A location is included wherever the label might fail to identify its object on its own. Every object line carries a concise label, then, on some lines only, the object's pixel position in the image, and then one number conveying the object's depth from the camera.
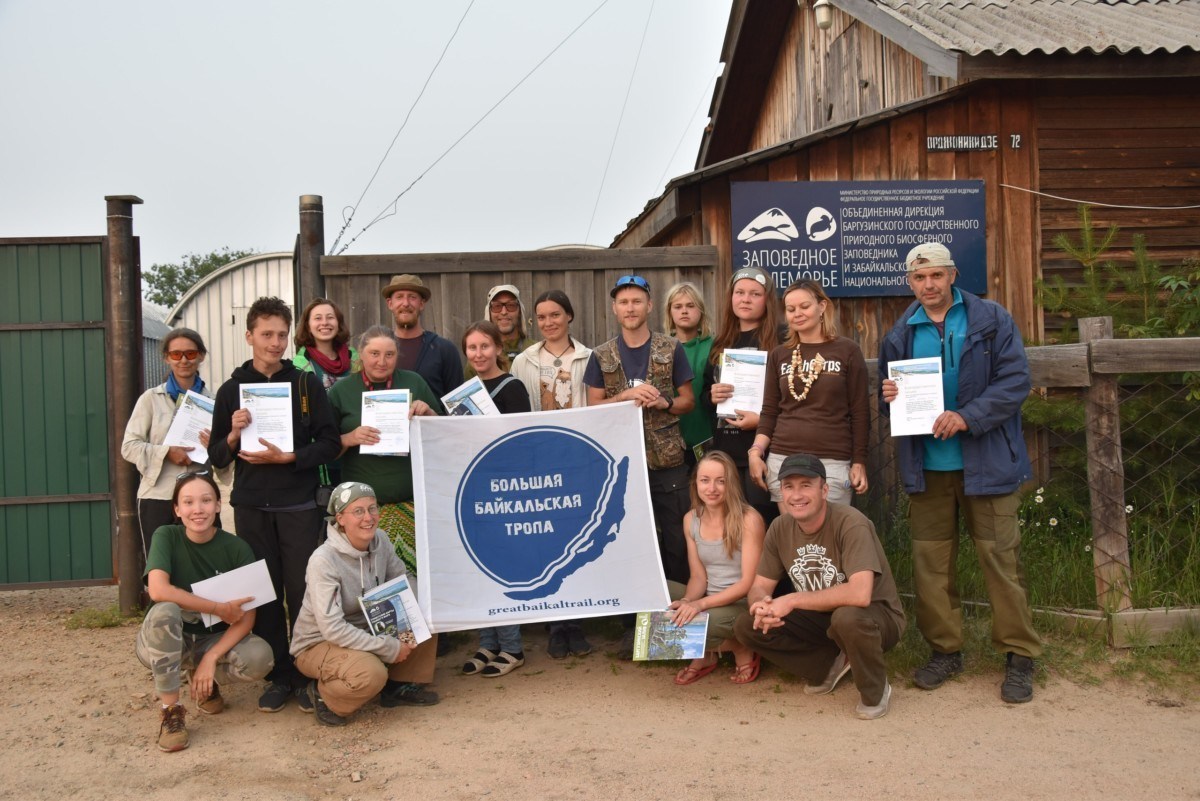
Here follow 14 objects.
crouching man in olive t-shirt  4.62
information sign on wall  7.25
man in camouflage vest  5.51
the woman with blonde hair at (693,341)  5.72
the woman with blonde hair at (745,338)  5.48
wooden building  7.32
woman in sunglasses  5.80
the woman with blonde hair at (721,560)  5.12
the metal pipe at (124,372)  6.62
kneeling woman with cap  4.71
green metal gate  6.79
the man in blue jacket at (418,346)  5.84
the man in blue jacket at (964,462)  4.83
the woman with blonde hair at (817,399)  5.11
